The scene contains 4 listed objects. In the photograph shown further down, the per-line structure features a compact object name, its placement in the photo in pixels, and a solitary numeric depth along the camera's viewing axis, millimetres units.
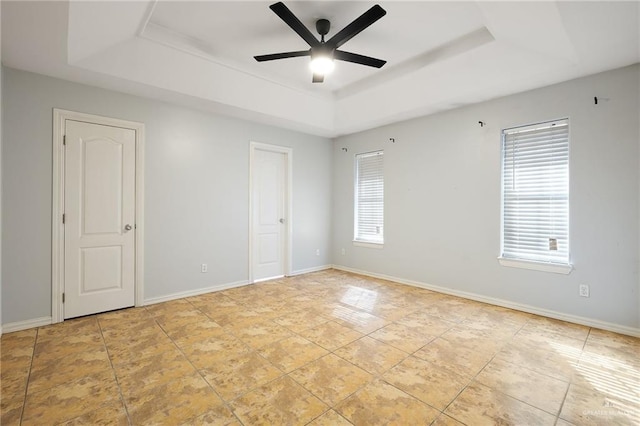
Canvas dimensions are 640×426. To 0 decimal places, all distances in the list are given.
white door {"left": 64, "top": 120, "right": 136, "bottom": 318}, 3244
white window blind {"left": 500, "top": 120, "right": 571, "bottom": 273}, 3303
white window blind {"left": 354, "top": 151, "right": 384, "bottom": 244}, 5207
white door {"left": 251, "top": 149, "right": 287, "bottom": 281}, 4883
